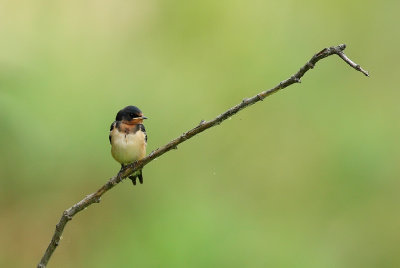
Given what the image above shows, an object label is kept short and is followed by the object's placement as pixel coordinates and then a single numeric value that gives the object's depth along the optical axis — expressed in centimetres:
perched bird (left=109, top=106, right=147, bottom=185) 862
